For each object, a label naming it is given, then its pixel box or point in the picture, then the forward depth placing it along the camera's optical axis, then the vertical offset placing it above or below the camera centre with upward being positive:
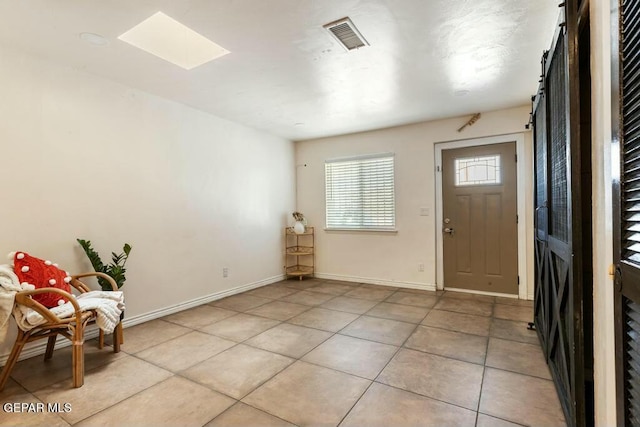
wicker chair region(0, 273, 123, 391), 2.05 -0.81
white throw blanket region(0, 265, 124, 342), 2.04 -0.68
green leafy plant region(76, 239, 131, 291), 2.81 -0.49
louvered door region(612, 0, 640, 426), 0.85 +0.00
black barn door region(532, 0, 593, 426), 1.38 -0.04
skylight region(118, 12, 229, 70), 2.41 +1.47
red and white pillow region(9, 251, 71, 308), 2.24 -0.45
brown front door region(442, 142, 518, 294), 4.12 -0.11
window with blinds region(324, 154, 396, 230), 5.02 +0.34
